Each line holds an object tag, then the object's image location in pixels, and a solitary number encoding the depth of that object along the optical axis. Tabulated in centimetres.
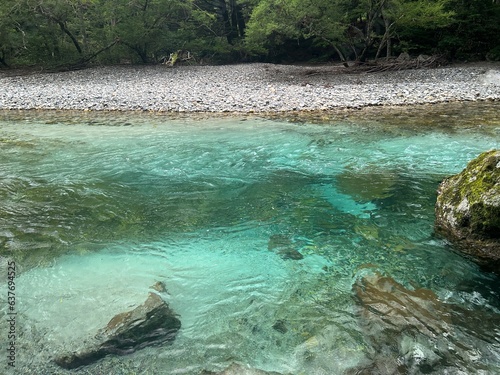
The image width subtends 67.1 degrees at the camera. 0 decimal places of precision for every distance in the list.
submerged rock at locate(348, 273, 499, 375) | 282
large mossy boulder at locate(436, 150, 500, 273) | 383
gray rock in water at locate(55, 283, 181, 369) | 296
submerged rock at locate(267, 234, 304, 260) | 441
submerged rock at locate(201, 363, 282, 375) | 277
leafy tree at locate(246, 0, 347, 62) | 1706
